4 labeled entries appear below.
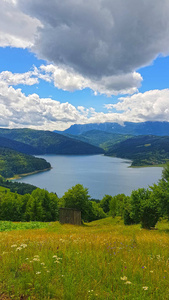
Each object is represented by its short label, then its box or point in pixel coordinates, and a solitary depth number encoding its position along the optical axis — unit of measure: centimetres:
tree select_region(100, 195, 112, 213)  11159
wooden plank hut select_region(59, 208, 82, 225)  3368
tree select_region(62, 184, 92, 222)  5331
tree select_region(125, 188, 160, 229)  3313
